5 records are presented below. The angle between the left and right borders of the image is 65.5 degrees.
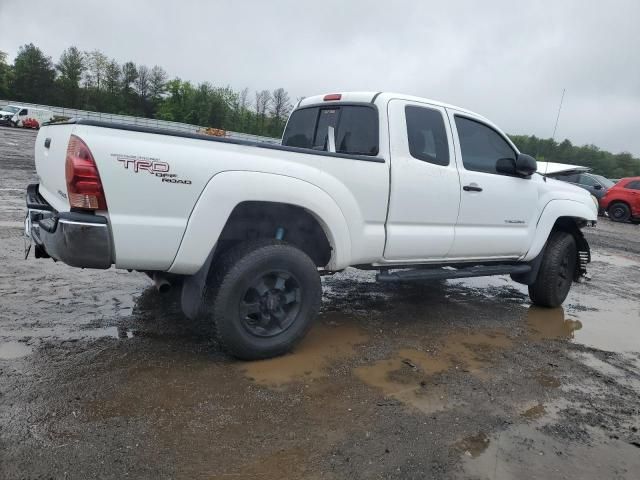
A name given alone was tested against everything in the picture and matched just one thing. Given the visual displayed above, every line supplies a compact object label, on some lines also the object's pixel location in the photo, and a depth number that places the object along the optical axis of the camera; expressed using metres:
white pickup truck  2.92
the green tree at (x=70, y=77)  68.06
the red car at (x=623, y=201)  17.77
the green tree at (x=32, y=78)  64.62
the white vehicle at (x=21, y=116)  36.31
